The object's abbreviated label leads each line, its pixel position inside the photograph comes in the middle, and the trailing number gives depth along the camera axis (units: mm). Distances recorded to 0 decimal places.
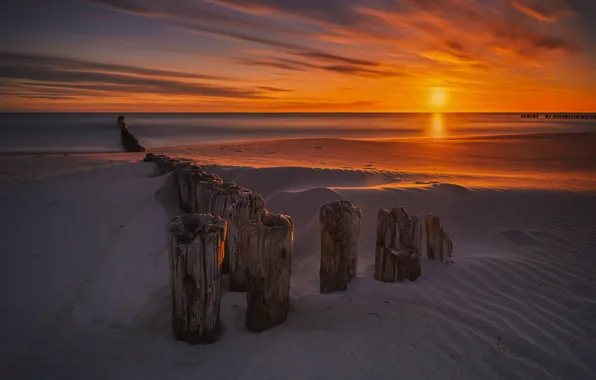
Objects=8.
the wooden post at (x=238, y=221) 3820
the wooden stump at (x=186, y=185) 6508
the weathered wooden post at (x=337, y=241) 3766
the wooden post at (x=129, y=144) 19562
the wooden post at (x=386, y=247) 4008
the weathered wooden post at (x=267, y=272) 3152
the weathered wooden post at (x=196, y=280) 2975
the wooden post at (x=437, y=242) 4566
